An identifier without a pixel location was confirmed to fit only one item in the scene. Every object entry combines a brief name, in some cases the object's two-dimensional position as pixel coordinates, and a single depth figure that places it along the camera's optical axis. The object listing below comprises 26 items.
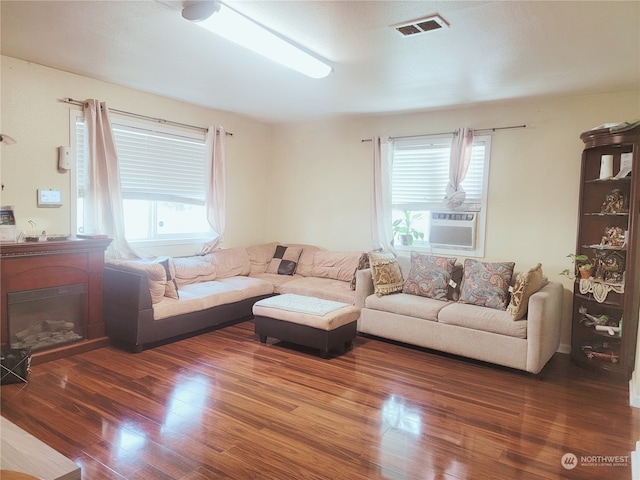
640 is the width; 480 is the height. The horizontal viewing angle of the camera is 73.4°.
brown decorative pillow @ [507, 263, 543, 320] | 3.72
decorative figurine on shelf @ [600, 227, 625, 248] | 3.81
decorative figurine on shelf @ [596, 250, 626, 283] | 3.83
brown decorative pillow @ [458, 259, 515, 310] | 4.09
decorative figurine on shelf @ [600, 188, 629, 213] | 3.84
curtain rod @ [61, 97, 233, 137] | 4.07
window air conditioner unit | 4.84
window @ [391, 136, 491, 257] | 4.83
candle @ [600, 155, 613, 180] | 3.82
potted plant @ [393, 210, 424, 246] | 5.27
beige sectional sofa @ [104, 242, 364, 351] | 3.95
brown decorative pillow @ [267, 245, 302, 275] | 5.87
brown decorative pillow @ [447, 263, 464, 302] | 4.52
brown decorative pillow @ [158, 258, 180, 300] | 4.22
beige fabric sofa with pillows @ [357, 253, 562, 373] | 3.59
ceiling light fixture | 2.51
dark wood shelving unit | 3.63
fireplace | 3.52
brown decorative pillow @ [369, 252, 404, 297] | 4.59
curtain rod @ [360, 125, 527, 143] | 4.58
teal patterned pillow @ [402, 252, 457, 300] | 4.49
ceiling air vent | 2.60
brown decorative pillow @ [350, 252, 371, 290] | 5.04
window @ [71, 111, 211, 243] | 4.27
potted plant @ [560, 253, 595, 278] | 3.90
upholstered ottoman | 3.91
